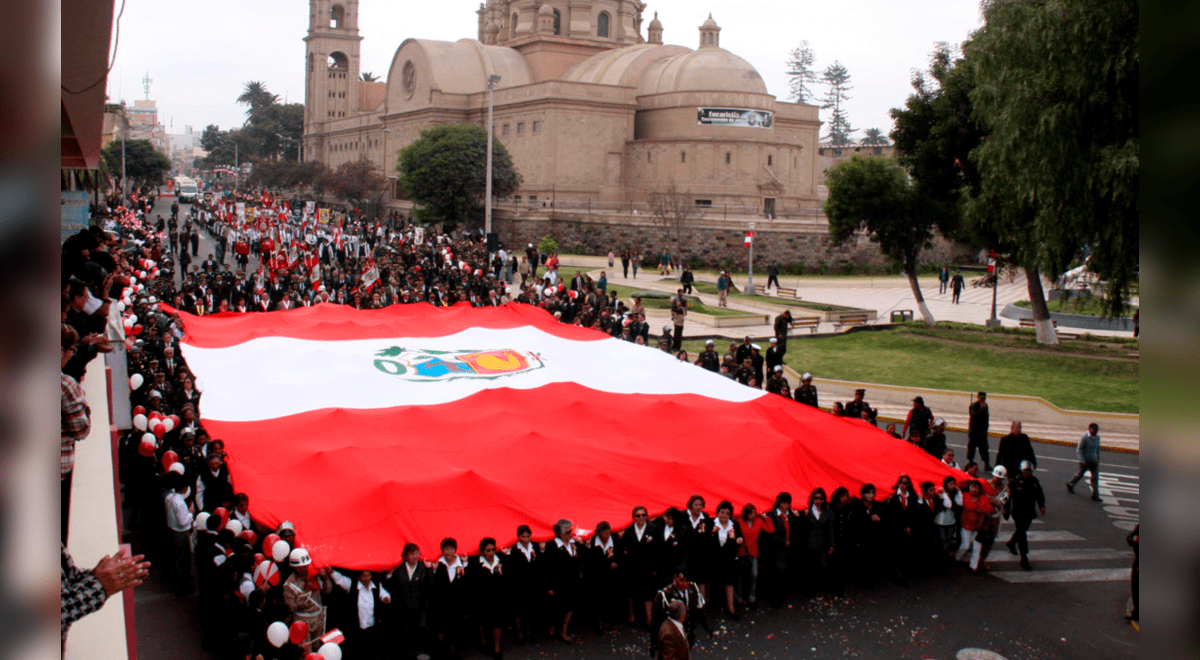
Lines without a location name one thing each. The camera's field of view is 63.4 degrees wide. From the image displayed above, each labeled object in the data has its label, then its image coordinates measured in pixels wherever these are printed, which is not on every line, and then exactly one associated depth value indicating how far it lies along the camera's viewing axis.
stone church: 59.38
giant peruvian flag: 10.95
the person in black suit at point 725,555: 10.70
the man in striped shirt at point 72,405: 4.71
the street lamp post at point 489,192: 36.51
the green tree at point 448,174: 52.28
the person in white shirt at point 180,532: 10.55
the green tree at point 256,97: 137.38
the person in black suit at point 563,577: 10.06
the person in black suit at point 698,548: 10.62
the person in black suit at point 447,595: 9.65
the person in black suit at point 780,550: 11.07
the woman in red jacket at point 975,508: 12.05
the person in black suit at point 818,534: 11.24
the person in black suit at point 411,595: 9.45
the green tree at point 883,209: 32.38
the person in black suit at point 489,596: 9.70
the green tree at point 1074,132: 18.97
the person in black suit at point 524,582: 10.00
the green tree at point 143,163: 79.69
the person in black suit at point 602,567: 10.35
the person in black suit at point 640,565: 10.45
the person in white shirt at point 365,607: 9.39
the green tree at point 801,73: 119.88
